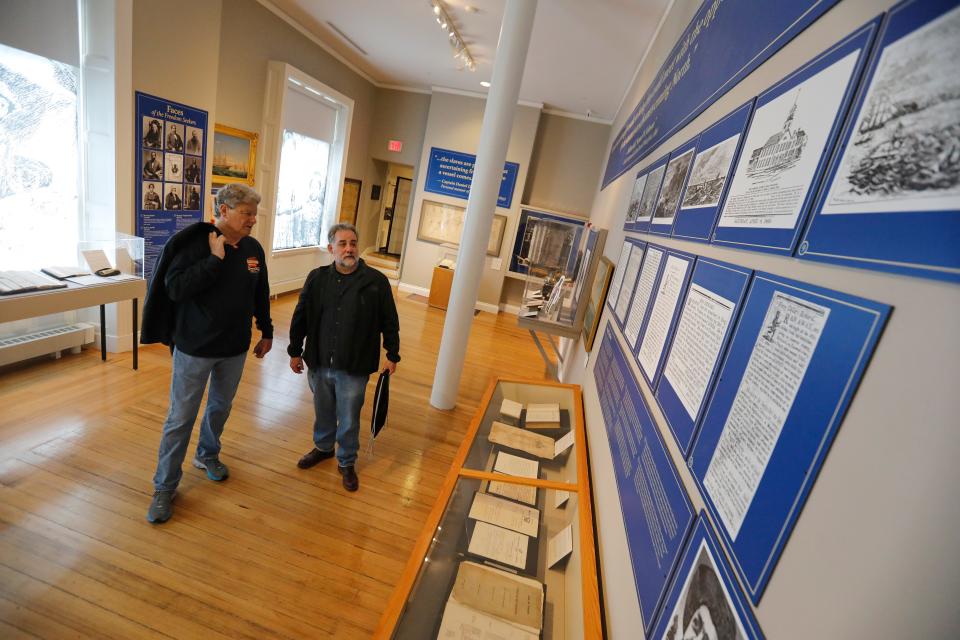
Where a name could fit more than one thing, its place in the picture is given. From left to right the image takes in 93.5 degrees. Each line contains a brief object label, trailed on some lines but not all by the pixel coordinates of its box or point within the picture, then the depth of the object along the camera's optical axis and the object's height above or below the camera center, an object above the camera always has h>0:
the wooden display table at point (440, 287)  8.64 -1.53
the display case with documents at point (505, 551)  1.32 -1.14
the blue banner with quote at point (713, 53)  1.07 +0.68
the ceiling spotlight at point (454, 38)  4.94 +2.04
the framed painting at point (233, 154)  5.65 +0.08
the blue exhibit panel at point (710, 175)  1.20 +0.24
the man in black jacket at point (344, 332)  2.76 -0.90
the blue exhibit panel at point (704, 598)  0.69 -0.55
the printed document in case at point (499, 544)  1.62 -1.16
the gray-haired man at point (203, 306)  2.27 -0.78
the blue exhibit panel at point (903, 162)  0.47 +0.16
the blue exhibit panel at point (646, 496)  0.99 -0.64
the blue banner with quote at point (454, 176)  8.80 +0.61
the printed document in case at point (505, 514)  1.79 -1.15
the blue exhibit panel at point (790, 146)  0.72 +0.24
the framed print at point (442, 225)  9.12 -0.40
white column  3.77 +0.19
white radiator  3.74 -1.85
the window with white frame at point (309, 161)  6.90 +0.25
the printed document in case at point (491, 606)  1.30 -1.14
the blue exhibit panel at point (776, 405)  0.58 -0.19
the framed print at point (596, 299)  3.03 -0.44
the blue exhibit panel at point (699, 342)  0.97 -0.20
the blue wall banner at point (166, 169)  4.35 -0.21
